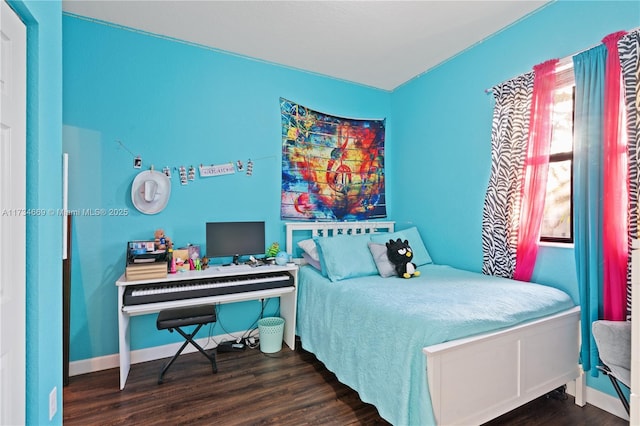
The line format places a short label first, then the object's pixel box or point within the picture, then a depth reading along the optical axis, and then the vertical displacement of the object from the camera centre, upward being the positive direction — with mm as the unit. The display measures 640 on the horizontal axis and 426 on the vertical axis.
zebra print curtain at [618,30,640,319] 1688 +554
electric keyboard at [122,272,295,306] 2082 -601
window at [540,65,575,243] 2193 +298
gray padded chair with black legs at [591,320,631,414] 1470 -703
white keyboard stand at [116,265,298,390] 2080 -695
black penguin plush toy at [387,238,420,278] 2520 -414
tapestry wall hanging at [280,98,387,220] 3119 +490
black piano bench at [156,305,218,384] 2117 -800
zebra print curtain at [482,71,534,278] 2317 +310
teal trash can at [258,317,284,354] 2643 -1149
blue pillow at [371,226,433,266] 2912 -300
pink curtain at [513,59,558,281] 2164 +337
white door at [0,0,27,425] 1055 -28
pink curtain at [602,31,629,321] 1770 +82
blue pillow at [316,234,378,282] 2498 -416
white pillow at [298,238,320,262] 2789 -374
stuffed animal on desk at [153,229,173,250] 2434 -272
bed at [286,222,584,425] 1463 -746
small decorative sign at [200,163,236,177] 2728 +366
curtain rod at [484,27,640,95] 1983 +1053
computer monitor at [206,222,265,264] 2629 -277
